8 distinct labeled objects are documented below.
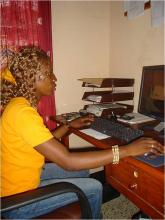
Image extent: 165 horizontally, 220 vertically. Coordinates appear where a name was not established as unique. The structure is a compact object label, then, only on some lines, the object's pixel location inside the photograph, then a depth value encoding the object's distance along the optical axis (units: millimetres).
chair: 896
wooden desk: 991
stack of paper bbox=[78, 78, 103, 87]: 2035
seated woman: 1047
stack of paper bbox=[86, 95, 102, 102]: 2061
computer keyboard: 1312
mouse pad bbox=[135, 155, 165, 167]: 1005
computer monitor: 1464
